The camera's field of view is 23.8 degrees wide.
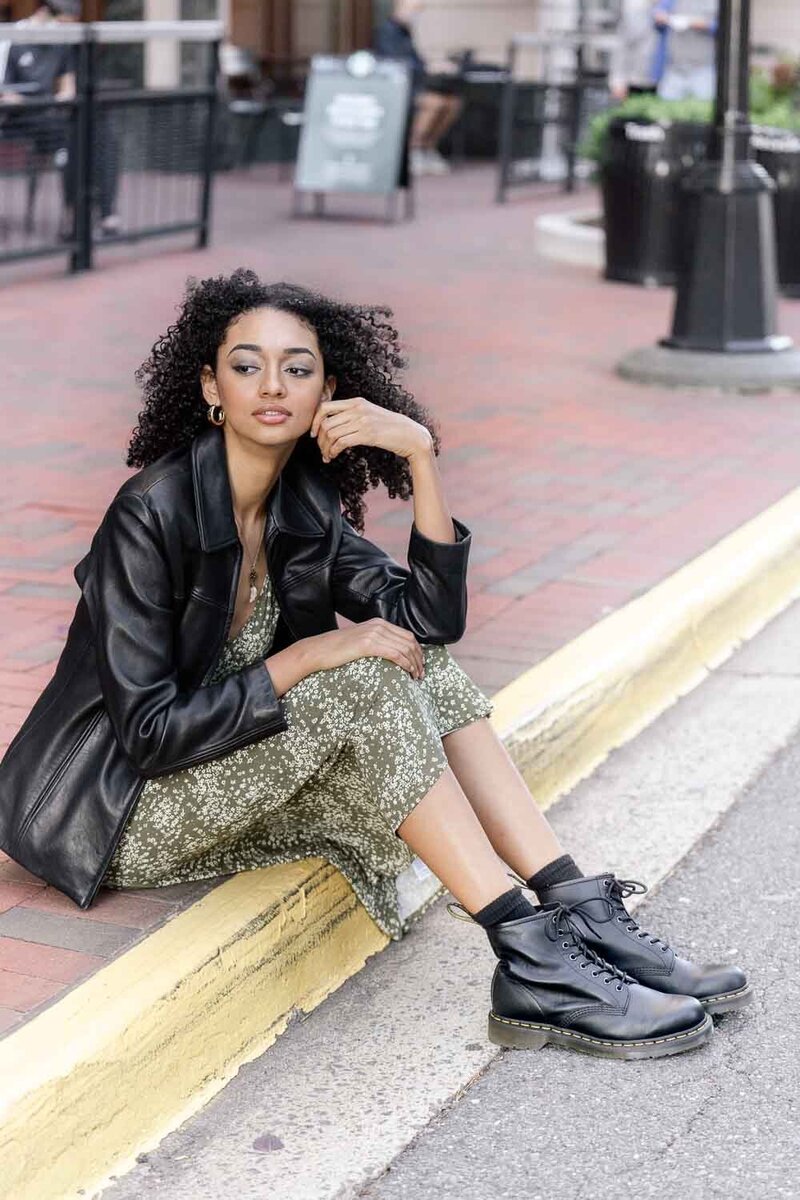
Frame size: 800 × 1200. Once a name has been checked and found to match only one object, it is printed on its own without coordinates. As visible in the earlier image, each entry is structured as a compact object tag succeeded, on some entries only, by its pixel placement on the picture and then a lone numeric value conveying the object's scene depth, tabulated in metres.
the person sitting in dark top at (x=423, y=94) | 17.64
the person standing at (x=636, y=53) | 15.82
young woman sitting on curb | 3.15
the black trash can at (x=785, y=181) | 11.03
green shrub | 11.51
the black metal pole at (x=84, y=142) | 10.74
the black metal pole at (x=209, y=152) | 12.06
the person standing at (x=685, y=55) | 14.52
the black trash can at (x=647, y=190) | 11.47
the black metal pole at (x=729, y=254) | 8.64
